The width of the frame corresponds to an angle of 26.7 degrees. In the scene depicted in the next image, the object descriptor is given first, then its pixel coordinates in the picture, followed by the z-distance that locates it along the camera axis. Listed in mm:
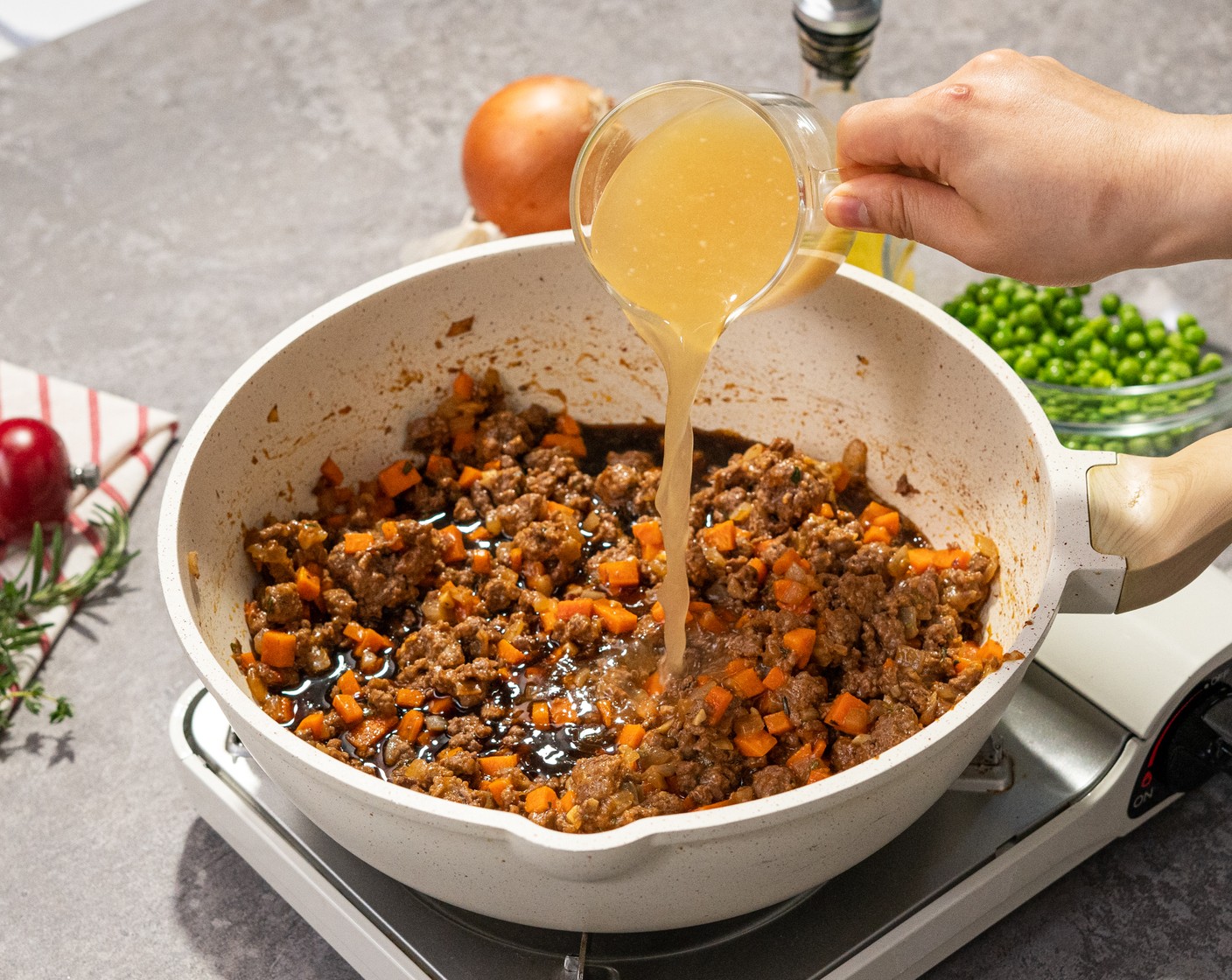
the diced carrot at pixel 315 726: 871
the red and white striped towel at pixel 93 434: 1035
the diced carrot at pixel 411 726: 878
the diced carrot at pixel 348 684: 889
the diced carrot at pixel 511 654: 902
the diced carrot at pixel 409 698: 886
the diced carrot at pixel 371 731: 876
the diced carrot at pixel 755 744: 864
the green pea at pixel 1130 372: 1038
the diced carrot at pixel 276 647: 882
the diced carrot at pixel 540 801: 838
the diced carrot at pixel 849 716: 866
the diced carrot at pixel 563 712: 879
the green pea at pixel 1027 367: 1038
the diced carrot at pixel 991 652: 852
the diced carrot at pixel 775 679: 879
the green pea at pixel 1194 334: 1058
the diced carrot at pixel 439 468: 966
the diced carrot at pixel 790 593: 913
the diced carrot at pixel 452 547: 941
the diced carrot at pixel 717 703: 872
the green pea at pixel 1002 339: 1055
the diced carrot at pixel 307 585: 911
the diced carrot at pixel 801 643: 887
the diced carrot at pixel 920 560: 917
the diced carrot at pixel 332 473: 952
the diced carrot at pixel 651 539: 939
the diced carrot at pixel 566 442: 988
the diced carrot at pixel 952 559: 902
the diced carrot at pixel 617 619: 908
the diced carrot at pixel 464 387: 974
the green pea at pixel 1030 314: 1060
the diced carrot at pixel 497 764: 862
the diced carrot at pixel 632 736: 865
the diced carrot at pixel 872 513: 947
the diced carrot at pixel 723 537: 937
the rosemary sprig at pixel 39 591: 969
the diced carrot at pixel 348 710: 882
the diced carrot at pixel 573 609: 910
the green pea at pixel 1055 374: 1037
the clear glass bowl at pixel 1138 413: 1009
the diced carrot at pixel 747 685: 879
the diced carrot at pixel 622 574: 924
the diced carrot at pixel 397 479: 963
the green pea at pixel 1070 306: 1079
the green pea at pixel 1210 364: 1036
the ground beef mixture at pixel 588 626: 859
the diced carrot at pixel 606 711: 877
